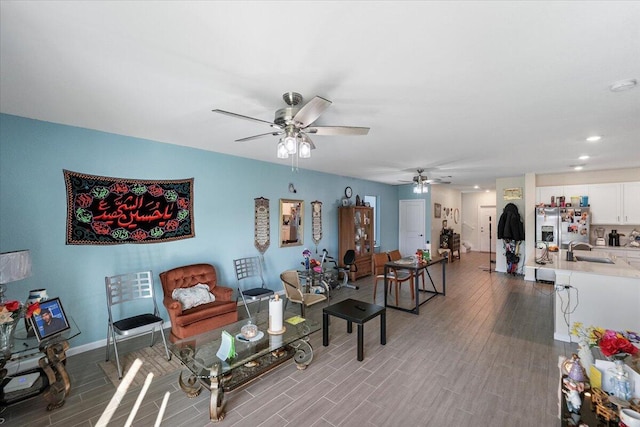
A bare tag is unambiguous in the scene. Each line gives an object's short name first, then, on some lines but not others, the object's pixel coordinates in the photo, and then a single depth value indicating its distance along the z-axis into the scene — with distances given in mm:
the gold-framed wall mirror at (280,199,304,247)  5270
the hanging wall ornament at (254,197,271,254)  4816
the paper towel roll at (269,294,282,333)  2707
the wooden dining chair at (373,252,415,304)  4602
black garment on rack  6473
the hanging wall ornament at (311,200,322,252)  5867
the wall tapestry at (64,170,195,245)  3064
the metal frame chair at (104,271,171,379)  2785
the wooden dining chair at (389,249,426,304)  4609
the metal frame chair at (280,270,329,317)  3803
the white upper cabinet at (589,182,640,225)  5352
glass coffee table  2145
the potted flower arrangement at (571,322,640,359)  1344
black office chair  5786
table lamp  2189
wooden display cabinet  6297
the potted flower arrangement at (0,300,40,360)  2021
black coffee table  2879
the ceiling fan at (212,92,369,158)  2195
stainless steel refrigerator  5676
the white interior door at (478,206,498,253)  10362
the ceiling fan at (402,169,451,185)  5684
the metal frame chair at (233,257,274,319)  4059
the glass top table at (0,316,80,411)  2199
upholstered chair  3105
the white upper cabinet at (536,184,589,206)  5809
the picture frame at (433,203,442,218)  8389
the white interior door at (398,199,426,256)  8273
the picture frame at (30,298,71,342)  2264
